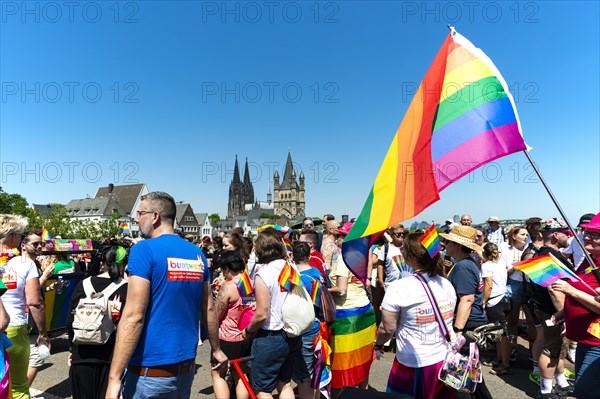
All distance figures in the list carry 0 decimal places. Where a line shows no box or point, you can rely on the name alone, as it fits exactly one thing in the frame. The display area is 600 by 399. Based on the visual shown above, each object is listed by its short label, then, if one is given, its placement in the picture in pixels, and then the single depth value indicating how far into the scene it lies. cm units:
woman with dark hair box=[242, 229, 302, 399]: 339
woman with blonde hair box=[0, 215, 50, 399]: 344
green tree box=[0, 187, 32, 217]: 5319
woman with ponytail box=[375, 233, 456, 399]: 291
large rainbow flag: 287
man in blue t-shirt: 229
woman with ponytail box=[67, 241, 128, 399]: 335
